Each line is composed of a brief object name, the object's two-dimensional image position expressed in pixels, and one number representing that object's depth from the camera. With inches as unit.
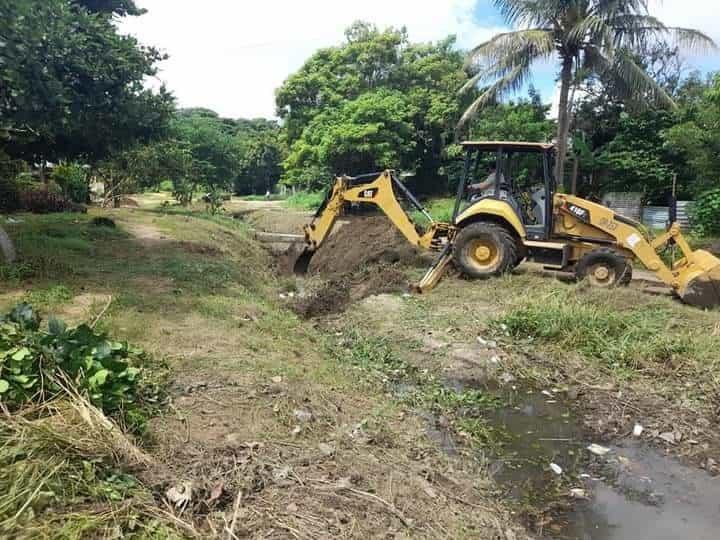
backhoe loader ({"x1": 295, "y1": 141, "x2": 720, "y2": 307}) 371.9
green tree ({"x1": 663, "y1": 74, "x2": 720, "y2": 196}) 570.3
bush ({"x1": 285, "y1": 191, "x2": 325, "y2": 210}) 1315.2
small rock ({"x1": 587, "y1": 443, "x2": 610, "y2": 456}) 190.7
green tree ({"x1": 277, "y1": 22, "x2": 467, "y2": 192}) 1018.1
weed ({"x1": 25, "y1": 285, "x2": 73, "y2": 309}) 275.3
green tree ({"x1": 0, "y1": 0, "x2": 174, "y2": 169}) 327.3
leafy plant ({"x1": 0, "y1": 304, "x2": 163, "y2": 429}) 146.9
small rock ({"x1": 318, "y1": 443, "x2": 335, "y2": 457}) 158.0
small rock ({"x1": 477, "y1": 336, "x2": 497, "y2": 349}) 281.9
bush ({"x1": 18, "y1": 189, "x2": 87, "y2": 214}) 677.9
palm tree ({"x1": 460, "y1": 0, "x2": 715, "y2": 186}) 629.9
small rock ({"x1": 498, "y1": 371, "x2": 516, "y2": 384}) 251.8
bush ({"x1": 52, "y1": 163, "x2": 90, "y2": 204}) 864.9
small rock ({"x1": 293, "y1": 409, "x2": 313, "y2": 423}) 179.2
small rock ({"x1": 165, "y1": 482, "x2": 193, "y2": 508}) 126.0
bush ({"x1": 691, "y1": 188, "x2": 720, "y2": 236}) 621.5
